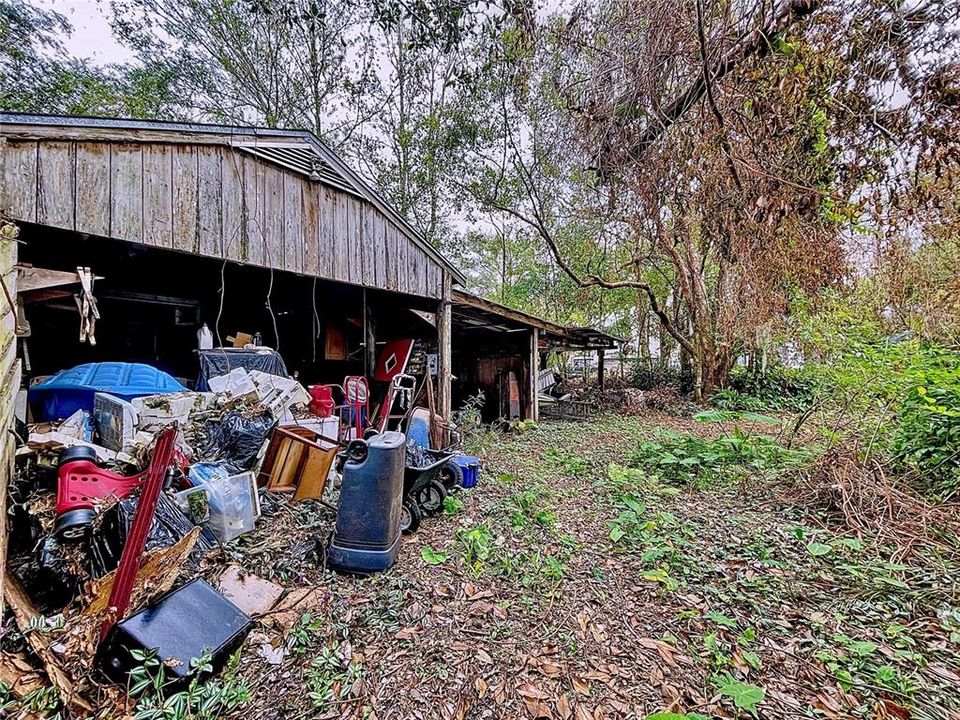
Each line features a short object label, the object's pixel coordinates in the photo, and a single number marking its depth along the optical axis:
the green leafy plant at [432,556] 3.04
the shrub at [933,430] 3.59
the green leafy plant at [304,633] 2.18
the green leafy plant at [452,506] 3.94
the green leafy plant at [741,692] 1.81
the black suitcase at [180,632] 1.81
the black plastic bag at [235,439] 3.58
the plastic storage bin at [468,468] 4.58
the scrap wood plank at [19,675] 1.75
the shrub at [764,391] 10.59
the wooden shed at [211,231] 3.15
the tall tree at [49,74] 8.57
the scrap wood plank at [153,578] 2.01
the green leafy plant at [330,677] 1.89
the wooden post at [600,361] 12.21
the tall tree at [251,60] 9.98
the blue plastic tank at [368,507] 2.71
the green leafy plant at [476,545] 3.09
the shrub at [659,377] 12.55
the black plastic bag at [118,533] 2.34
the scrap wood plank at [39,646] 1.74
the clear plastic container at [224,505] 2.83
